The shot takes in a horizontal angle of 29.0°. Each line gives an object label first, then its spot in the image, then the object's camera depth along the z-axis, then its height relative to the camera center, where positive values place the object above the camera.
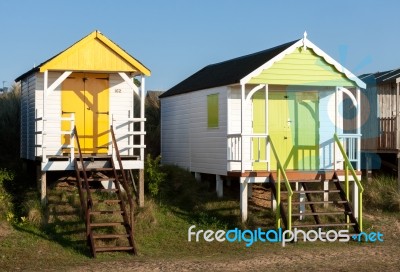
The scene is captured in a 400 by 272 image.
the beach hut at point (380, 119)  24.56 +0.72
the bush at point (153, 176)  21.92 -0.98
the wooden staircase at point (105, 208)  17.52 -1.62
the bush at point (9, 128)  26.19 +0.51
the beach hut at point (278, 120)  20.50 +0.60
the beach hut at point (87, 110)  20.03 +0.88
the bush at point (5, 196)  19.30 -1.41
